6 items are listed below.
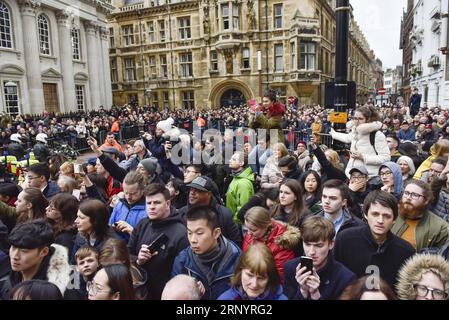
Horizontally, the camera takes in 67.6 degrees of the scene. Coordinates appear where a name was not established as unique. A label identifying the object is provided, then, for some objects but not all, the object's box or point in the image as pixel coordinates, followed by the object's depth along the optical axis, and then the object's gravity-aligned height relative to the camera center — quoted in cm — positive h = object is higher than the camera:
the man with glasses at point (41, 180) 474 -76
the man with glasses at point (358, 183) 403 -82
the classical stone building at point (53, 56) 1972 +471
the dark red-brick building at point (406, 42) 3753 +969
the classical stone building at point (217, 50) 2656 +607
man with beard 296 -99
